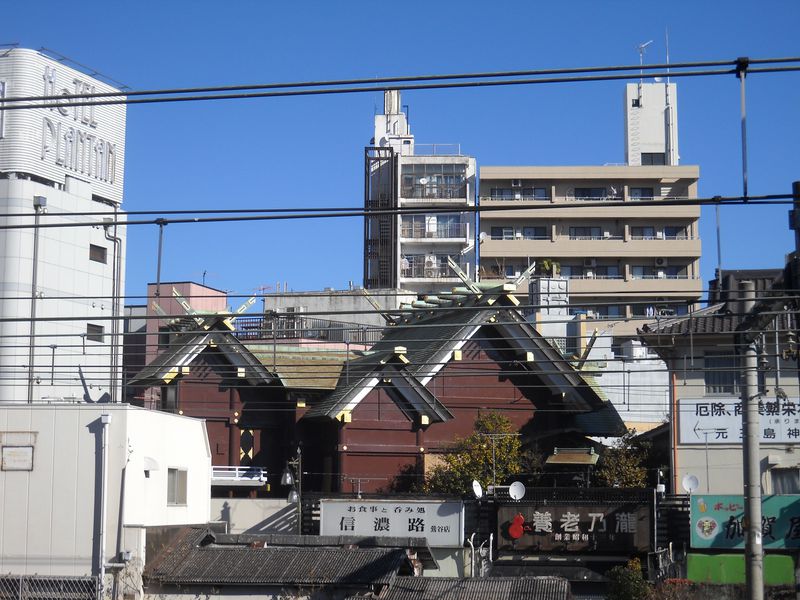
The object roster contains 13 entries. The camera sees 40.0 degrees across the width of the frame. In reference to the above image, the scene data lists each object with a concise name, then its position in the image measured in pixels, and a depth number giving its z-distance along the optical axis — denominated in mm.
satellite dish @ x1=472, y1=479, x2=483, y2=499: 31422
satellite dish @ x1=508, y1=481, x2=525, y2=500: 31031
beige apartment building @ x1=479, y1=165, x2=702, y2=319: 65875
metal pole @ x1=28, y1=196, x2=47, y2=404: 44475
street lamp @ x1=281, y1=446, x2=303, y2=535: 34094
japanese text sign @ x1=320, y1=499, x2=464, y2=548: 32000
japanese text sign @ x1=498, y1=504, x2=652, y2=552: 30797
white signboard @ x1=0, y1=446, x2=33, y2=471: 25062
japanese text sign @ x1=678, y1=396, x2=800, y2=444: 32344
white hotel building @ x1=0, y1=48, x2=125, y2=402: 47875
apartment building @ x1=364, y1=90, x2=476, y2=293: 66875
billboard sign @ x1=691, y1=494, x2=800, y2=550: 28859
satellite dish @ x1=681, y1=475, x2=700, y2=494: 29844
